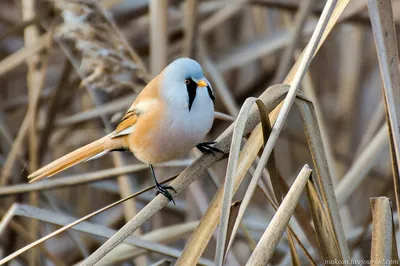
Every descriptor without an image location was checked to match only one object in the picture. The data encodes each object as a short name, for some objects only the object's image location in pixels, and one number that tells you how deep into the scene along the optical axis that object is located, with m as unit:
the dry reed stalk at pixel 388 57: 4.06
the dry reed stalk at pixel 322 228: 4.07
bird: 4.13
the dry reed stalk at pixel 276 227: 4.04
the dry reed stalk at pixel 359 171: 4.25
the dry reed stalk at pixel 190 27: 4.34
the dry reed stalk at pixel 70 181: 4.20
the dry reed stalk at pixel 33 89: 4.31
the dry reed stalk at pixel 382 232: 4.05
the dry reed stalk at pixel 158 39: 4.32
